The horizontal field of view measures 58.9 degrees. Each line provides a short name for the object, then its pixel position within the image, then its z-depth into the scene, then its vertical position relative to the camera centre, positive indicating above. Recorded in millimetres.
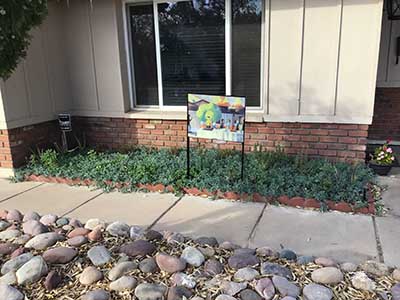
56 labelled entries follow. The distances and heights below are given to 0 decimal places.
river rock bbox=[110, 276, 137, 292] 2553 -1520
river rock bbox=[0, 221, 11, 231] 3615 -1529
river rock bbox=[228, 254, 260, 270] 2758 -1496
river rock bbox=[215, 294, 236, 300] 2389 -1518
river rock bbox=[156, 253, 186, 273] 2744 -1493
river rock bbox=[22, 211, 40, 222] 3747 -1500
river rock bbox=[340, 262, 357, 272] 2683 -1514
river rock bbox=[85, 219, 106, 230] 3504 -1498
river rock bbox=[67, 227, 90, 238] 3340 -1496
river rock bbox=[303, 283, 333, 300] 2361 -1505
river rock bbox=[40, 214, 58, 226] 3666 -1506
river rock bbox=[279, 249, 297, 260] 2869 -1508
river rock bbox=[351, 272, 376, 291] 2449 -1503
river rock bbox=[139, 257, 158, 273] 2755 -1509
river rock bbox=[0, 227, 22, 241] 3342 -1505
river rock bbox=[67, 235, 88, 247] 3141 -1485
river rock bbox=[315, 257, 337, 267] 2742 -1506
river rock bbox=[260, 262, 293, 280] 2619 -1498
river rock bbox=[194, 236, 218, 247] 3131 -1511
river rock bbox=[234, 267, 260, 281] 2604 -1507
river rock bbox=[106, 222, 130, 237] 3343 -1485
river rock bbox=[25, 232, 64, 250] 3138 -1483
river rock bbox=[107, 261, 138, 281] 2684 -1501
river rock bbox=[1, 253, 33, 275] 2795 -1493
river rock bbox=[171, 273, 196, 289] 2557 -1517
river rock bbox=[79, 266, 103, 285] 2648 -1513
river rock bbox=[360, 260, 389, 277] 2625 -1508
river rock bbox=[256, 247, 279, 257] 2916 -1508
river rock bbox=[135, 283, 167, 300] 2457 -1525
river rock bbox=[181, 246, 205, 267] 2822 -1490
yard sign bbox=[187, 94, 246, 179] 4277 -604
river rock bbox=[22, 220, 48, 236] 3414 -1483
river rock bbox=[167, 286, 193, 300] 2428 -1522
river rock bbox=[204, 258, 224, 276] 2700 -1511
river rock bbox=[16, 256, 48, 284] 2662 -1483
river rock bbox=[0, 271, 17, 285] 2641 -1510
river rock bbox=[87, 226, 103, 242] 3248 -1485
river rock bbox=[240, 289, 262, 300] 2402 -1525
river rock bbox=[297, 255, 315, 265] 2789 -1511
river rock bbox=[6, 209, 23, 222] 3793 -1507
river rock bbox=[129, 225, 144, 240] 3281 -1486
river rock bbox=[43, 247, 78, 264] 2883 -1475
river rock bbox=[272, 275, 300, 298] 2422 -1508
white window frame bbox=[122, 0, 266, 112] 5145 +171
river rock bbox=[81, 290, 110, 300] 2443 -1525
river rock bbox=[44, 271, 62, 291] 2590 -1514
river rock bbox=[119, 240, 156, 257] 2965 -1482
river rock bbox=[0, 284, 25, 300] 2479 -1518
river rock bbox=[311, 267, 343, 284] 2533 -1494
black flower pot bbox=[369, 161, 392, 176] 4927 -1447
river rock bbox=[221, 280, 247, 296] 2467 -1519
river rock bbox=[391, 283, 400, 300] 2350 -1508
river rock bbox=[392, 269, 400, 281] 2556 -1507
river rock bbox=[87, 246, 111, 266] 2875 -1490
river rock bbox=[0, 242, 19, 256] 3055 -1495
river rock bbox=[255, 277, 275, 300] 2420 -1514
